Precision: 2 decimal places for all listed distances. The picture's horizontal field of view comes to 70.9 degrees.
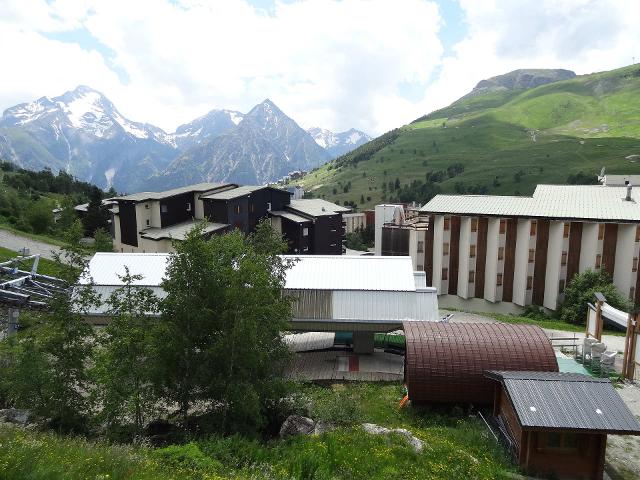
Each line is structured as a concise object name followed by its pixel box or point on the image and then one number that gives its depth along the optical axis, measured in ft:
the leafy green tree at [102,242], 165.37
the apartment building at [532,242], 155.43
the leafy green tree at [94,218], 276.21
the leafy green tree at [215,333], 57.62
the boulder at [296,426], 62.34
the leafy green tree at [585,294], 145.38
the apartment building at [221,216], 212.64
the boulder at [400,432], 55.29
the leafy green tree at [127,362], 54.44
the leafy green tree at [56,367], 56.44
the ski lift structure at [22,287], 88.33
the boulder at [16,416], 59.57
